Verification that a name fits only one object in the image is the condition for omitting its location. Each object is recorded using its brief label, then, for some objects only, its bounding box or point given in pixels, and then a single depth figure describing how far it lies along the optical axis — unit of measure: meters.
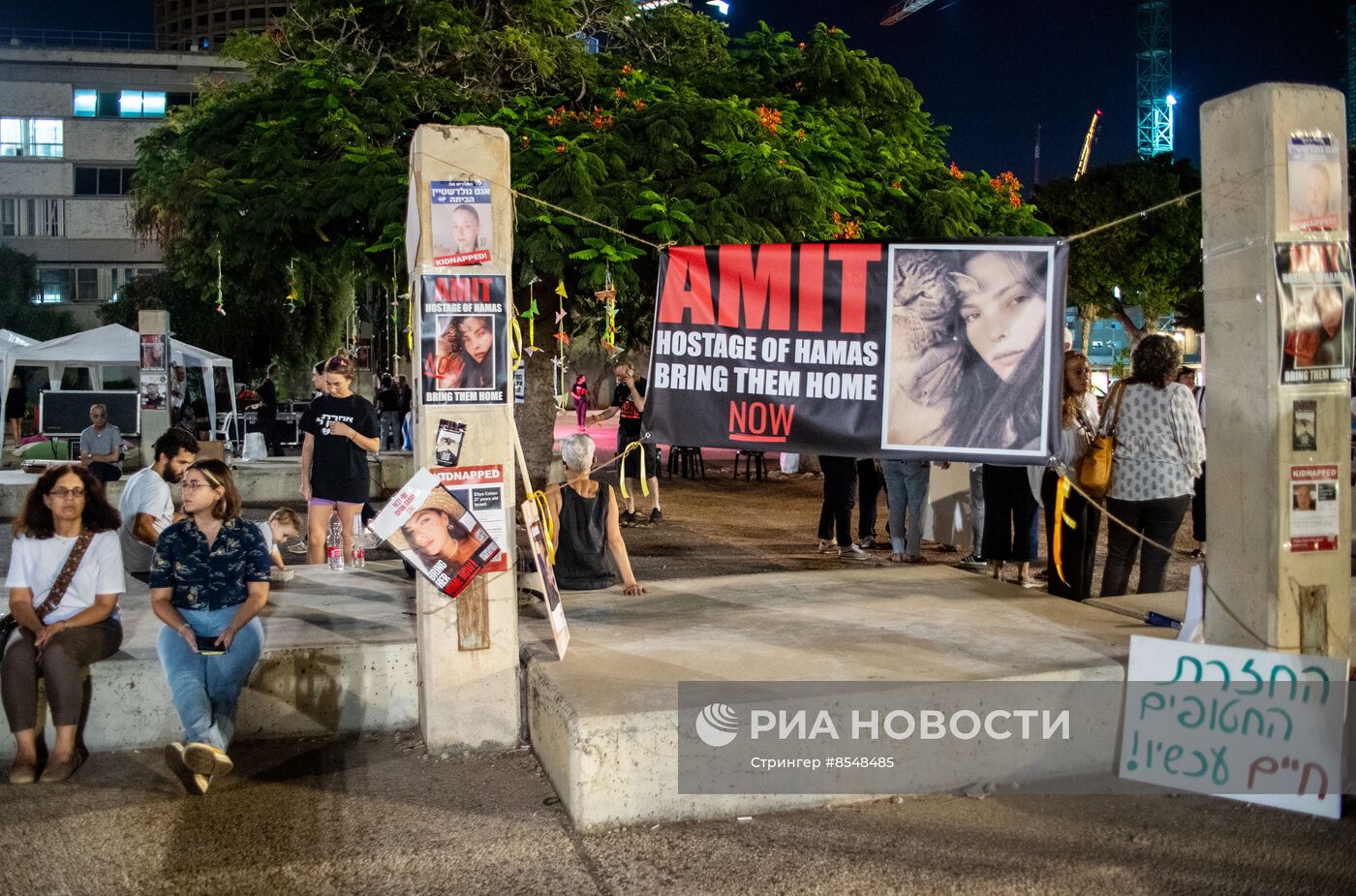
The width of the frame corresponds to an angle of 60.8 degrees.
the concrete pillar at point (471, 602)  5.35
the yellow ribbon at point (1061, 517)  7.42
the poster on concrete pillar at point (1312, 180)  4.85
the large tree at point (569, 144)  13.41
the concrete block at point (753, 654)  4.67
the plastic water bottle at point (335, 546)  8.57
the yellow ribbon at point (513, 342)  5.65
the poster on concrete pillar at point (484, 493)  5.40
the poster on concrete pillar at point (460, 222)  5.33
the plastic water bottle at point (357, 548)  8.90
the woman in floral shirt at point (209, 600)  5.24
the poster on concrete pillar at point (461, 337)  5.34
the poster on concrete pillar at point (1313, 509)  4.91
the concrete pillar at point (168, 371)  18.88
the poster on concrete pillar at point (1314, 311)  4.86
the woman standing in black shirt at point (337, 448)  8.45
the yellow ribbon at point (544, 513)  6.44
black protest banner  5.75
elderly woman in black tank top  7.03
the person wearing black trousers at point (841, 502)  10.32
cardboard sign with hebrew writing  4.82
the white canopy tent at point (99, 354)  22.28
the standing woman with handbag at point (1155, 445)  6.79
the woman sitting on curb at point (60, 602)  5.26
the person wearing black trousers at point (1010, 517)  8.26
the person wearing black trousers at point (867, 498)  11.29
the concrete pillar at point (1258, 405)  4.85
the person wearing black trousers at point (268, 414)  23.20
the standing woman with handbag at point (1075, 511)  7.46
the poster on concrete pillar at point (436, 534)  5.27
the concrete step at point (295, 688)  5.61
